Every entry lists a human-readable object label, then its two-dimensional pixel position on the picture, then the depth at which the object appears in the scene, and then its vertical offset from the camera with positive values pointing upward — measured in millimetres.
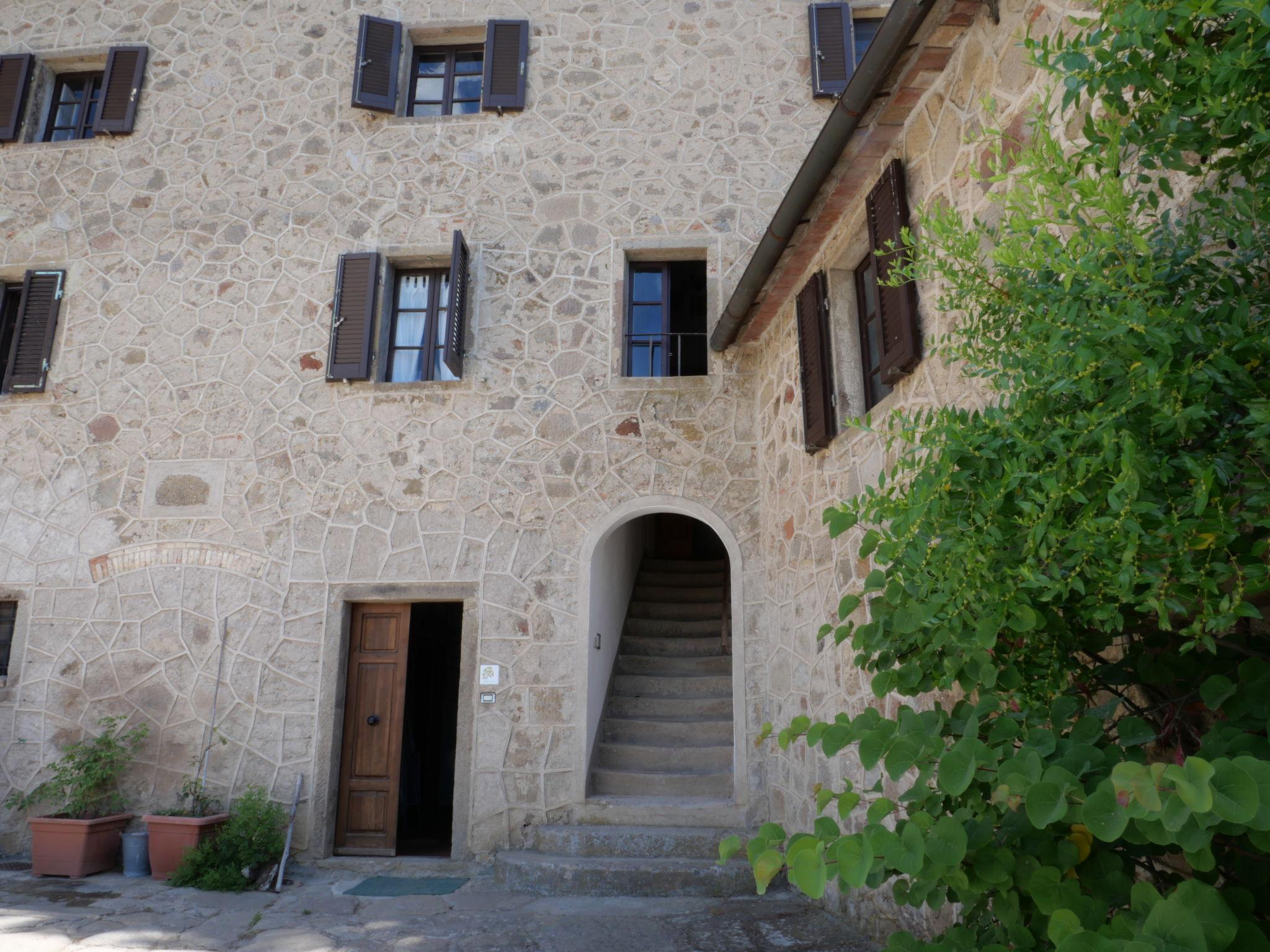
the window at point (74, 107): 7875 +5371
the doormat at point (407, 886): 5281 -1185
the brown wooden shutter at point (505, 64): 7270 +5347
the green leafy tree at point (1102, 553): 1332 +252
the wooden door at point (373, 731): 6168 -257
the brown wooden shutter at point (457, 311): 6496 +2919
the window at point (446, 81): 7633 +5474
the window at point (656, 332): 7043 +2999
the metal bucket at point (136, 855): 5758 -1064
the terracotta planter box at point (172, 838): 5582 -920
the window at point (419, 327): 6965 +3009
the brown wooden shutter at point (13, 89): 7590 +5333
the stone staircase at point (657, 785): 5223 -604
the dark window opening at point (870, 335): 4516 +1935
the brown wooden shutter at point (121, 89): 7453 +5253
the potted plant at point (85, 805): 5699 -764
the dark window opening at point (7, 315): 7395 +3258
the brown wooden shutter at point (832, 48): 7148 +5396
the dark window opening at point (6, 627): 6738 +527
